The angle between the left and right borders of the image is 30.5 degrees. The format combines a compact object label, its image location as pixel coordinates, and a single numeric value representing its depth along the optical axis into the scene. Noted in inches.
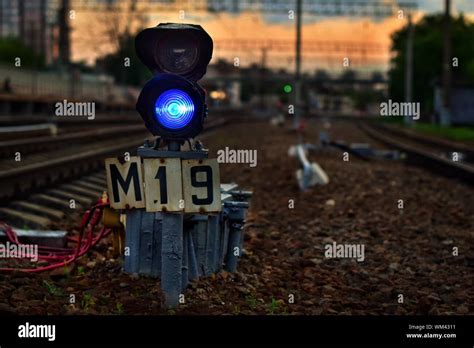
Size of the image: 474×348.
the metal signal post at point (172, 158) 194.2
